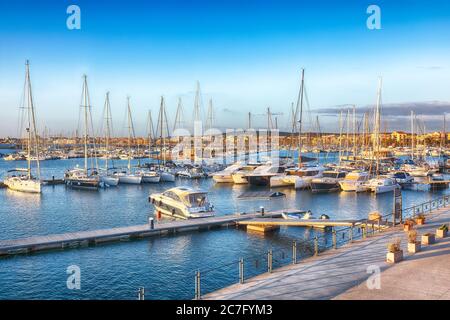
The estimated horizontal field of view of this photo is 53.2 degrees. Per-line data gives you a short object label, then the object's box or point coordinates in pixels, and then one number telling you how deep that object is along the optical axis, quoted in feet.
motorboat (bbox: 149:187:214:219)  128.06
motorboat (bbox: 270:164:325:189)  220.84
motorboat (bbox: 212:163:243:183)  248.32
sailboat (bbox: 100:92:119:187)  235.20
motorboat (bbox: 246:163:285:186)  239.30
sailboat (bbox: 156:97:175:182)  258.57
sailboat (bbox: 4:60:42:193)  208.54
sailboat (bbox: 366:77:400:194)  199.00
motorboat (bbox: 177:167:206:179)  278.26
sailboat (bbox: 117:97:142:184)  243.60
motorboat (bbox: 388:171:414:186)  226.79
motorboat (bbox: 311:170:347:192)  211.00
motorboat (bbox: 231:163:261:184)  243.19
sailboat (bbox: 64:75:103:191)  223.10
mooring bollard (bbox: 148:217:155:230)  109.81
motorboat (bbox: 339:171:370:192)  202.80
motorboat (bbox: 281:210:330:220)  120.76
